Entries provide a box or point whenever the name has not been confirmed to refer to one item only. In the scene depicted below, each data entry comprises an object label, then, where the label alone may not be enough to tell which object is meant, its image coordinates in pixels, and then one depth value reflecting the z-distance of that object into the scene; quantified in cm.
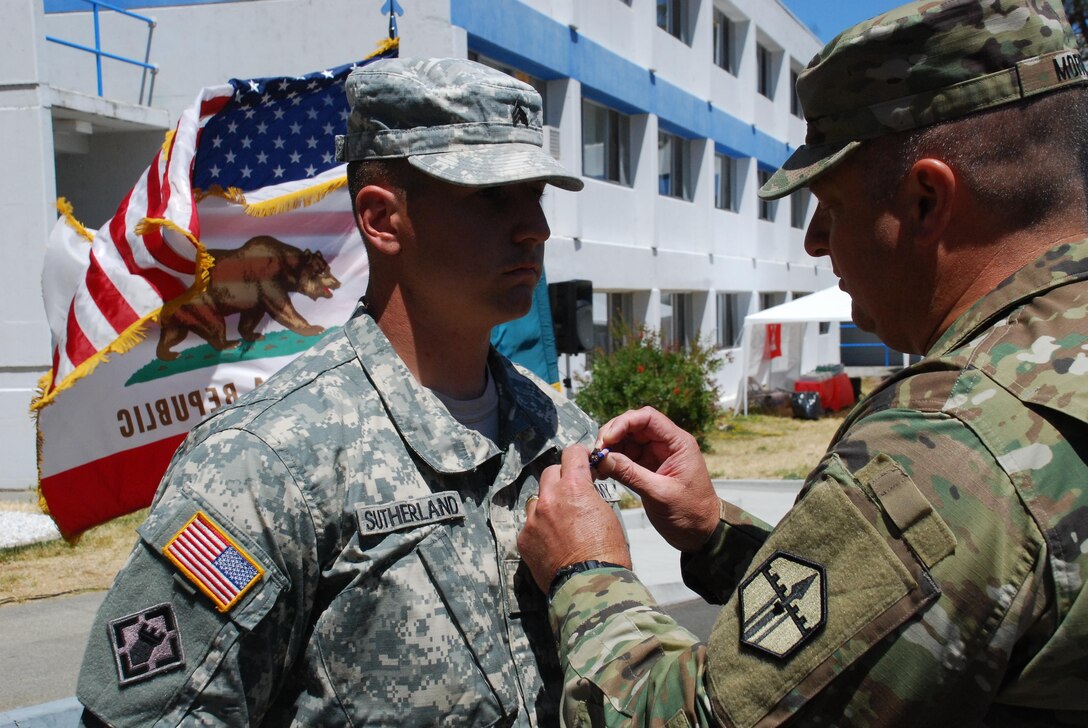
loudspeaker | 864
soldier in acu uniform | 170
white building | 1031
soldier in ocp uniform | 134
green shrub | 1491
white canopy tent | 1966
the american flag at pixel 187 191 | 475
